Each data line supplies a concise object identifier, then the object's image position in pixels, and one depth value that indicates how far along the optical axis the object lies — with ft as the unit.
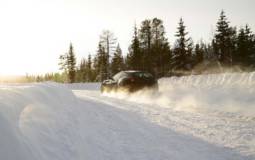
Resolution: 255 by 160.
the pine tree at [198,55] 184.62
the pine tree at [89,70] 285.84
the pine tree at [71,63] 243.40
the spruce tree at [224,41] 152.76
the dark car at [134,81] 53.42
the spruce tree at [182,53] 158.92
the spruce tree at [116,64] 212.84
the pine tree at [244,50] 148.05
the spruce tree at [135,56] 178.29
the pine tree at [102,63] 204.95
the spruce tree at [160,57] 176.65
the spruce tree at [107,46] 208.06
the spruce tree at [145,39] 180.75
